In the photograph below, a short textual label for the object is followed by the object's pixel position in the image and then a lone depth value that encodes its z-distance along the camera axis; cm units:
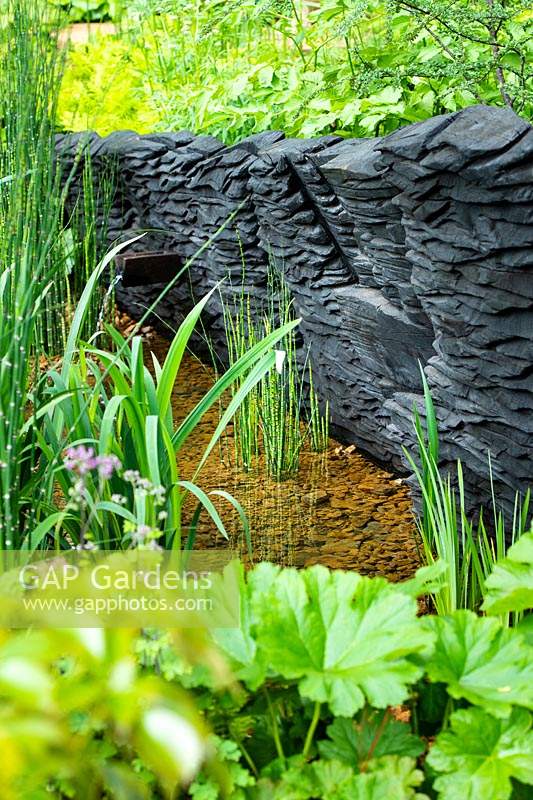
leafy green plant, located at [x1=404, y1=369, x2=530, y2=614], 202
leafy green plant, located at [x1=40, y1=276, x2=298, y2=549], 199
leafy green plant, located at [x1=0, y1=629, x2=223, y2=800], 112
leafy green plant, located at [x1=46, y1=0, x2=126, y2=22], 829
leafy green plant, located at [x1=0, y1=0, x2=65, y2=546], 166
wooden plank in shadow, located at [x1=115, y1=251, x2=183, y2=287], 420
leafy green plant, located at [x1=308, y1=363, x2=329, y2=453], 325
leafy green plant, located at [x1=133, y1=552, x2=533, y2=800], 124
